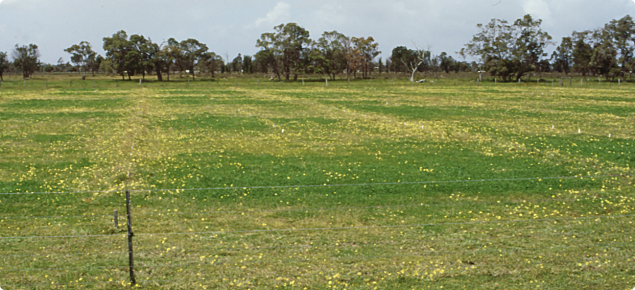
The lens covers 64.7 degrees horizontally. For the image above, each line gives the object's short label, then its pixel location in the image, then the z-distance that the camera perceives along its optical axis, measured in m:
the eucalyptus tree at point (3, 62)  106.12
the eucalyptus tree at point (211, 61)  119.82
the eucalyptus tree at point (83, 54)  147.12
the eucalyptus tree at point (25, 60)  117.75
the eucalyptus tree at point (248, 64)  153.25
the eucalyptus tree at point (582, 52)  120.38
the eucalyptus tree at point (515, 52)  100.69
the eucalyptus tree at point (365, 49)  122.62
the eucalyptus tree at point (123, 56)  100.06
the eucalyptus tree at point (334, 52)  115.24
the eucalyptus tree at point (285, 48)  110.19
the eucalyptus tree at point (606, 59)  103.38
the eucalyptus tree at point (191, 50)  115.94
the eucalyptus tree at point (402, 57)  146.25
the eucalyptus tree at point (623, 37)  104.00
